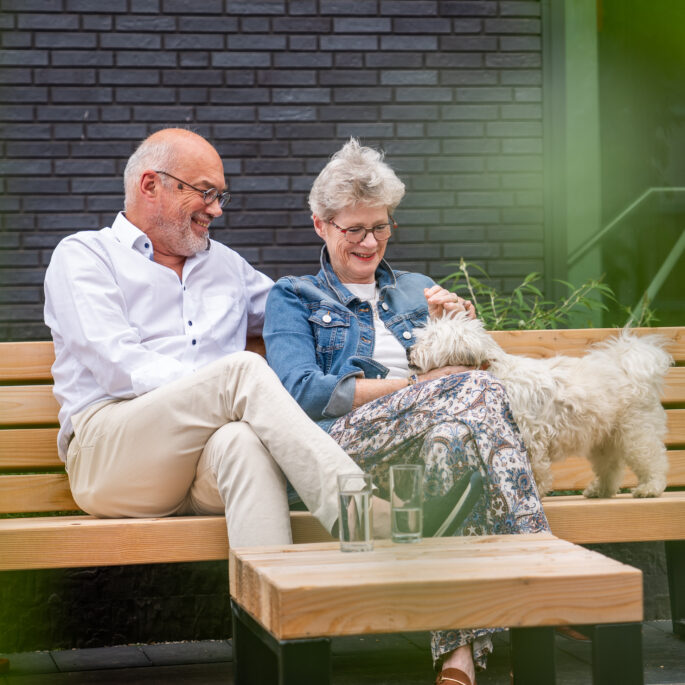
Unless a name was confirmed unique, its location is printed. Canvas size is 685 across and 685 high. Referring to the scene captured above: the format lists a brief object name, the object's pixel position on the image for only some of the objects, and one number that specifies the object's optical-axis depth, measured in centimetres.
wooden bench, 632
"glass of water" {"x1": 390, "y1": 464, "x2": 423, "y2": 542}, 486
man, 592
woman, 593
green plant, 1026
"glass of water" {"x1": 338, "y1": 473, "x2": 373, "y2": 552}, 485
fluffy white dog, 704
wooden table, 412
